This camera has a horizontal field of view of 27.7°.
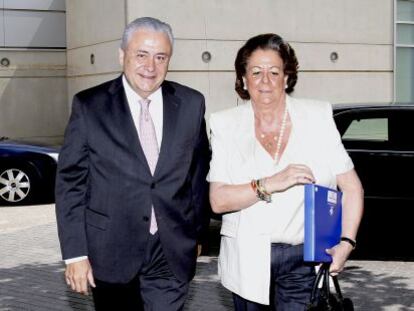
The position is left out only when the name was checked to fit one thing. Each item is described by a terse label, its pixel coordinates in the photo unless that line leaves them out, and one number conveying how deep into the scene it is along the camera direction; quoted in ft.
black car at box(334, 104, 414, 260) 27.61
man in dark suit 12.23
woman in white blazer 11.63
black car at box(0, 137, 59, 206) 43.83
